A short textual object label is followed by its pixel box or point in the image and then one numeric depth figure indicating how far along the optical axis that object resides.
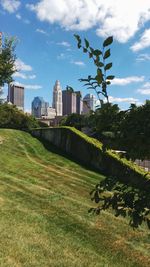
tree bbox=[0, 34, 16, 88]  12.70
